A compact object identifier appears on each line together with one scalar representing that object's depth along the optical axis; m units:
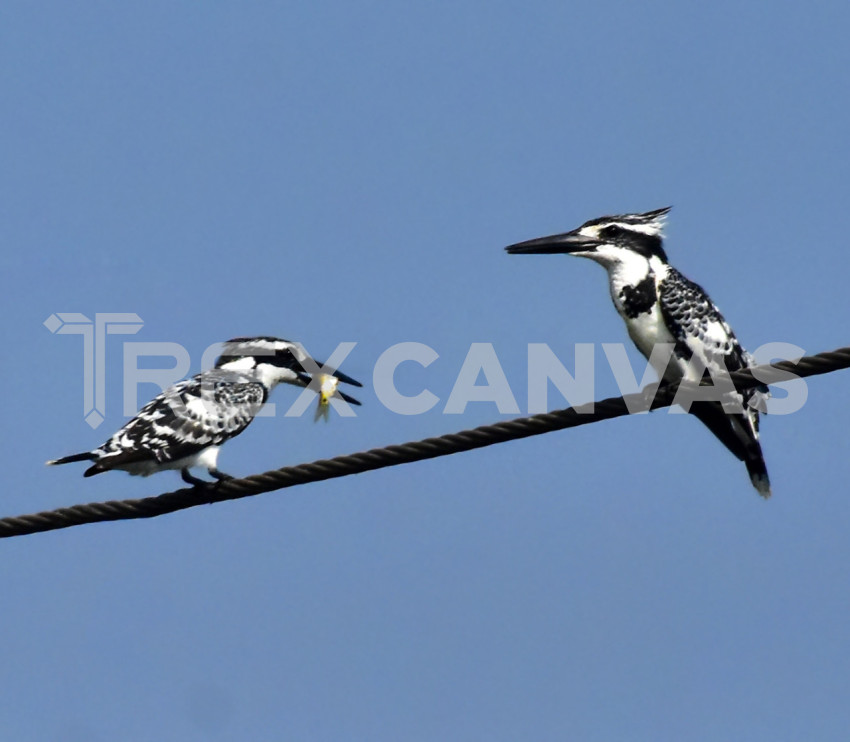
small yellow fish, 15.15
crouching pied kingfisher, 13.24
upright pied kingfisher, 13.17
